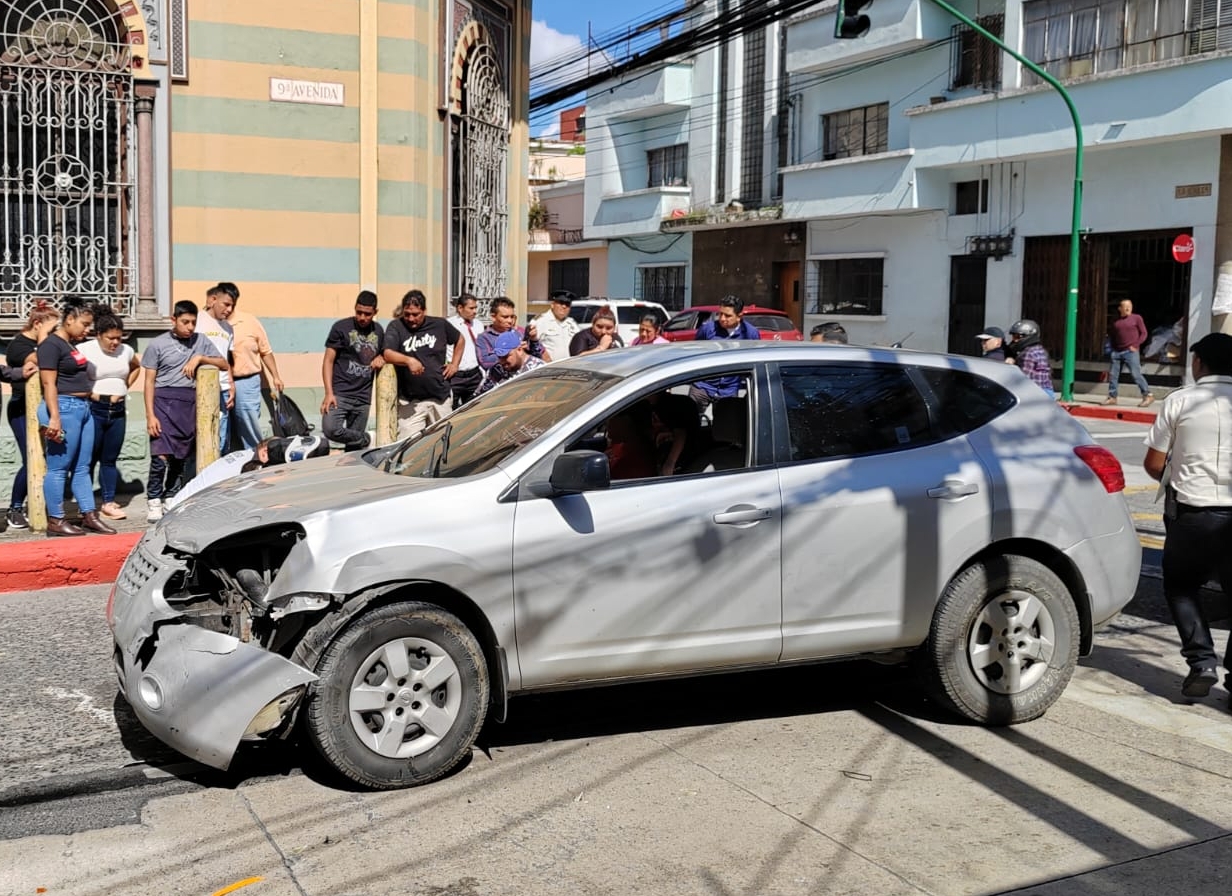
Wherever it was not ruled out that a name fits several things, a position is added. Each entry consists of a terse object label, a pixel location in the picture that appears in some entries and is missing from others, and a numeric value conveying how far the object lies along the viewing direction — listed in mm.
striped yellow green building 11602
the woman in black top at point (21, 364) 9391
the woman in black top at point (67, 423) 8977
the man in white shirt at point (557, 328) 11570
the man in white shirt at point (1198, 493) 5910
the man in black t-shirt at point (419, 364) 10355
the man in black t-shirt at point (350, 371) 10375
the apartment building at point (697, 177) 33906
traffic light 17147
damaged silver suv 4633
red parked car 25766
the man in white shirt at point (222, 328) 10305
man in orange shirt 10461
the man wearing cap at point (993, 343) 10492
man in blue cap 10852
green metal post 21422
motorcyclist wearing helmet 10717
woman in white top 9352
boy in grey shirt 9555
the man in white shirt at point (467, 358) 10953
